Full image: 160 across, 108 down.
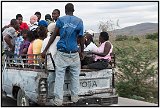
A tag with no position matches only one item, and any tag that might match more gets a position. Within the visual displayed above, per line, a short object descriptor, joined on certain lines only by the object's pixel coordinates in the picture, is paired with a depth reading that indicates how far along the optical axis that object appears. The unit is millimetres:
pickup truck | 7270
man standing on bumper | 7238
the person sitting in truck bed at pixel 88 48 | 8297
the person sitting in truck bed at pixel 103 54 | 8039
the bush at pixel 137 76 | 10852
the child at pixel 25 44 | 8508
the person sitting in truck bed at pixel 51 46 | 7332
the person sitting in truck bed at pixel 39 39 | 7938
